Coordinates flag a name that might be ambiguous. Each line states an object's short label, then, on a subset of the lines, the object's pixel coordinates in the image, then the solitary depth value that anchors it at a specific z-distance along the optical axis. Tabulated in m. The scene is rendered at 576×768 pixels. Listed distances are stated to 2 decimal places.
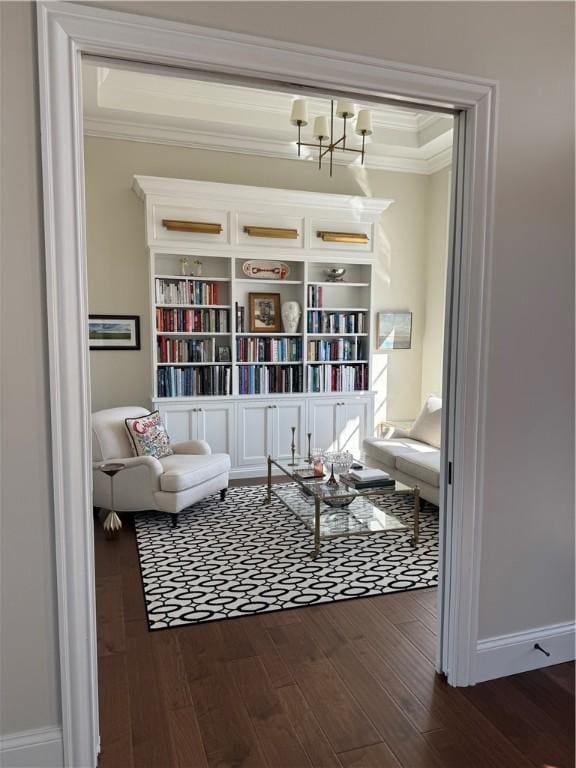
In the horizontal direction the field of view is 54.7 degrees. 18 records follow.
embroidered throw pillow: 4.61
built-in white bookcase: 5.32
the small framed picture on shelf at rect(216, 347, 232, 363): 5.62
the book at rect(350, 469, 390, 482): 4.03
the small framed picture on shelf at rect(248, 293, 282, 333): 5.80
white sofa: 4.46
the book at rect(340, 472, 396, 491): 3.96
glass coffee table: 3.73
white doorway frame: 1.68
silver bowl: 6.00
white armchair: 4.25
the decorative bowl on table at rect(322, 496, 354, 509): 3.80
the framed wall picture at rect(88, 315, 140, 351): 5.36
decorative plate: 5.68
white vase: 5.78
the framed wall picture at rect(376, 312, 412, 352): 6.36
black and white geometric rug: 3.14
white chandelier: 3.81
